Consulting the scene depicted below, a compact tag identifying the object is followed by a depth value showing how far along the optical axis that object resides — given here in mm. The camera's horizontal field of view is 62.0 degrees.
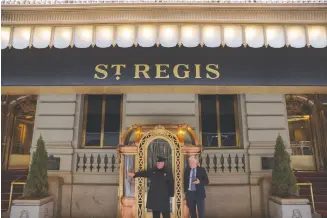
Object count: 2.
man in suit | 6633
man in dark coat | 6102
